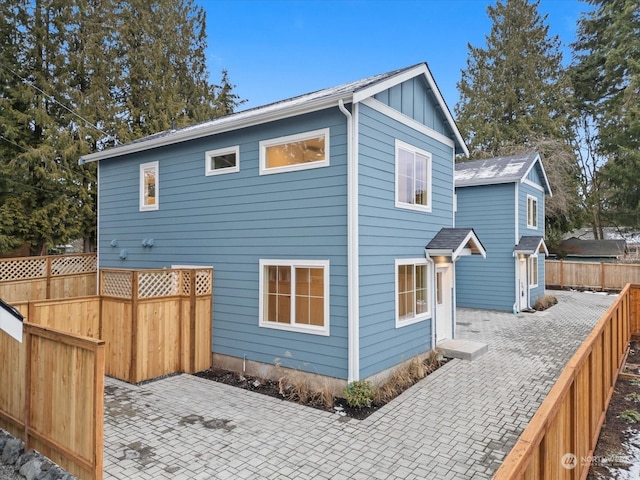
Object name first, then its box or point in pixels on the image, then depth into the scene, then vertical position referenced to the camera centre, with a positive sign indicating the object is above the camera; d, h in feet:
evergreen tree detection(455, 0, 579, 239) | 91.56 +39.84
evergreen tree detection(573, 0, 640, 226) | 72.84 +35.64
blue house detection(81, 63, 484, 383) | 21.38 +1.58
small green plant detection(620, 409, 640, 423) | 17.49 -7.66
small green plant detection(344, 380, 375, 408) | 19.78 -7.51
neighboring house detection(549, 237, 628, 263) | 82.84 -0.45
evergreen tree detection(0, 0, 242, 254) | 49.70 +20.64
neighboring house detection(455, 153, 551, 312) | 45.37 +2.00
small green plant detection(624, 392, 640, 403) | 19.94 -7.73
